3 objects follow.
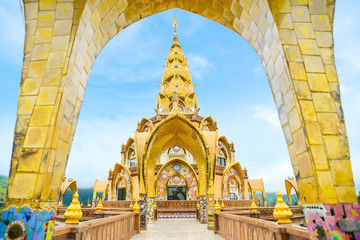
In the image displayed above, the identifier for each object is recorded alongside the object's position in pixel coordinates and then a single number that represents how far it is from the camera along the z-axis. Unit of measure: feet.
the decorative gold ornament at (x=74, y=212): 15.10
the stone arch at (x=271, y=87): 9.36
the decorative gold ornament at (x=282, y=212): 14.06
